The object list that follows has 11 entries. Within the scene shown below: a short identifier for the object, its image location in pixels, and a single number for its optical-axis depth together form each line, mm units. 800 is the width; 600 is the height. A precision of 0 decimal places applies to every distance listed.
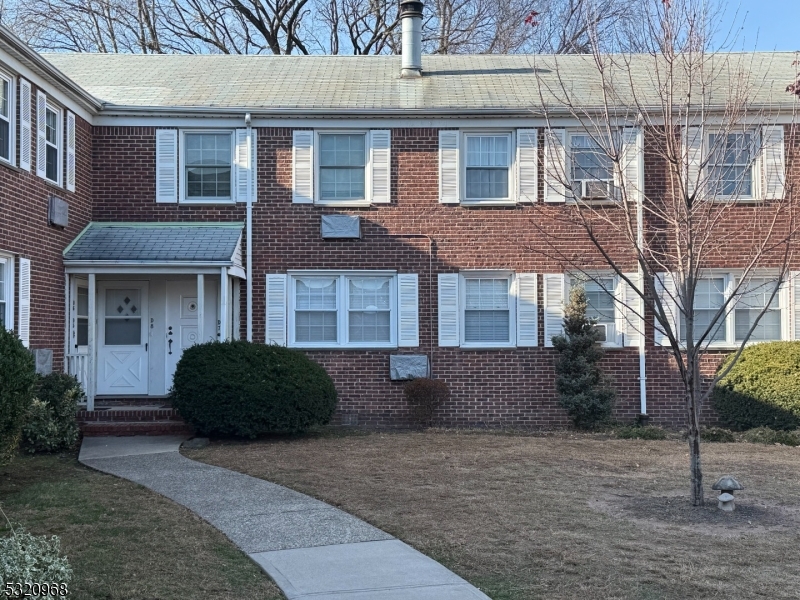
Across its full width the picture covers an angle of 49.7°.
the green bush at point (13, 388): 8625
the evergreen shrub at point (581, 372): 14156
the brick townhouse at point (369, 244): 14766
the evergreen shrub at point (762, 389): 13570
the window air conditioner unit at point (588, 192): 13388
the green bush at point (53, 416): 11172
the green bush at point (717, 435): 13180
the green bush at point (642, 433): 13344
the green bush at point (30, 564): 4739
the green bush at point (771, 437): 12727
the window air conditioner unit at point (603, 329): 14797
